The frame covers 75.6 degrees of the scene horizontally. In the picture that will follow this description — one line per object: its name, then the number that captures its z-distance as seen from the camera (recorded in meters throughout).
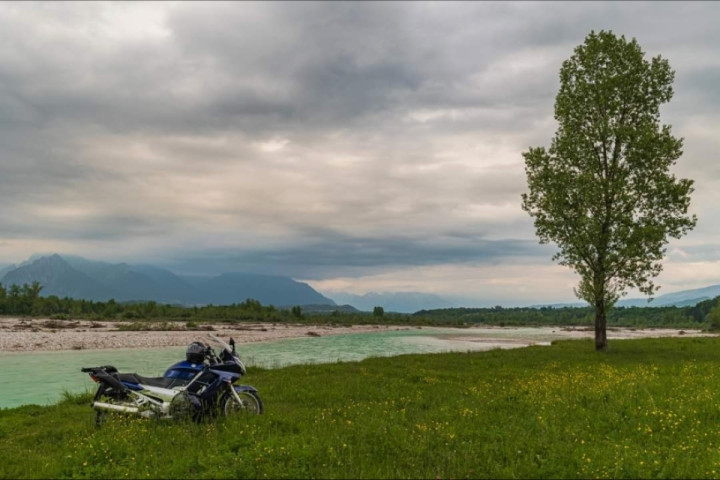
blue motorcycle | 12.43
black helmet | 12.99
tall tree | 33.34
